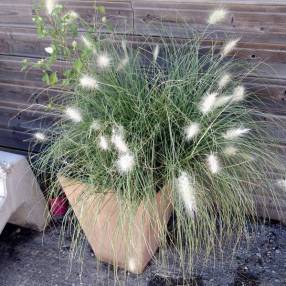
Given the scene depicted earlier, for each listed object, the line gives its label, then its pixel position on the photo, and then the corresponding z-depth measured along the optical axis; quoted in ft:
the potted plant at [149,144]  5.13
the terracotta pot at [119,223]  5.24
